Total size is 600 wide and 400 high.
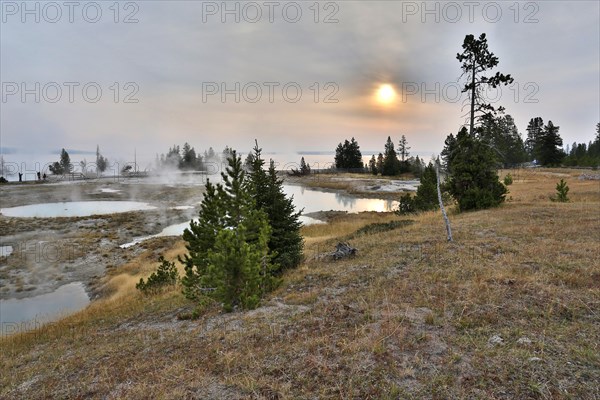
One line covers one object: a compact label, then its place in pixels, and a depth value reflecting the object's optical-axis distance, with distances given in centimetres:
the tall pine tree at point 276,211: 1532
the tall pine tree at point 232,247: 963
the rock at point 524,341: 606
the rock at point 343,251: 1581
